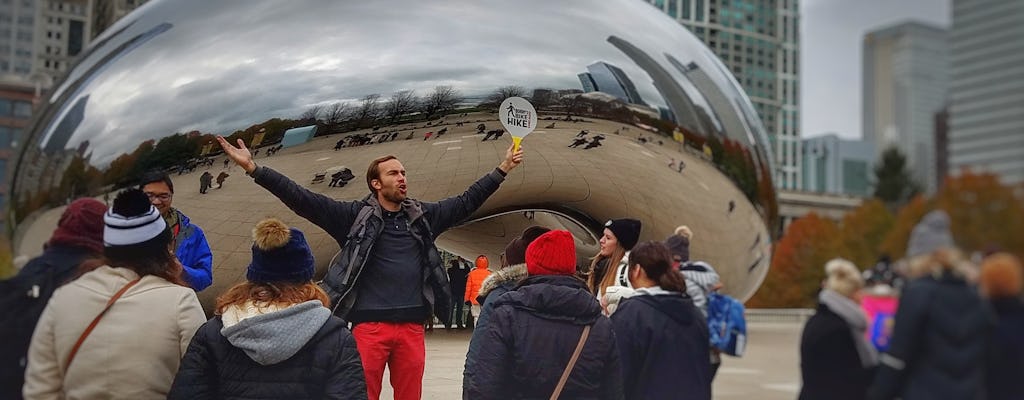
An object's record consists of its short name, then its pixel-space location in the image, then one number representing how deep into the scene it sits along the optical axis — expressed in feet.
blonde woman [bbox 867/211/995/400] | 14.30
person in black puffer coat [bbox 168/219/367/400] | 7.23
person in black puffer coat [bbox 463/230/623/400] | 8.82
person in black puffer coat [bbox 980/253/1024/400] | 16.06
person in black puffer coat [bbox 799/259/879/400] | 14.55
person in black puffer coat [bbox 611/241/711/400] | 10.84
